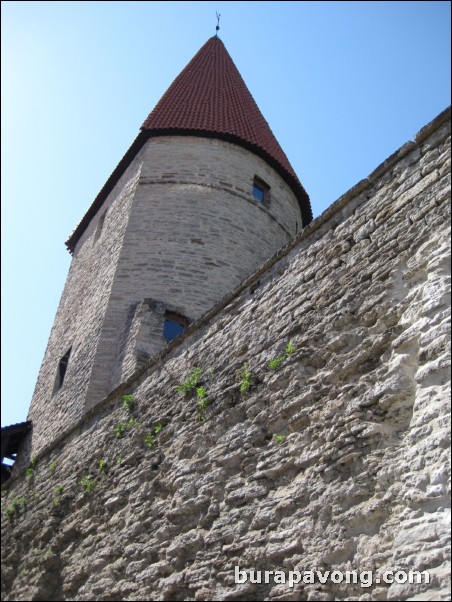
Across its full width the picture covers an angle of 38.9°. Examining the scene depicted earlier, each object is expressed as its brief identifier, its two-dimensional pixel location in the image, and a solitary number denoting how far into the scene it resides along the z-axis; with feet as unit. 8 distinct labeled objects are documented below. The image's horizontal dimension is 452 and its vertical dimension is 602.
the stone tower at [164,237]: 33.37
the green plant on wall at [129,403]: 22.30
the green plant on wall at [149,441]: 20.04
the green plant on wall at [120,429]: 22.03
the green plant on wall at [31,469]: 28.17
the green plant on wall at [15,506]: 27.09
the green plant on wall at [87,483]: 22.20
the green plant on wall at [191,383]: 19.49
